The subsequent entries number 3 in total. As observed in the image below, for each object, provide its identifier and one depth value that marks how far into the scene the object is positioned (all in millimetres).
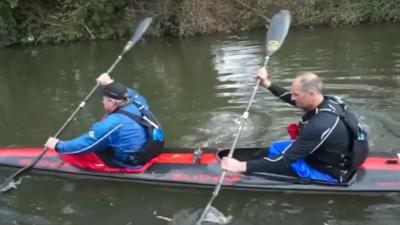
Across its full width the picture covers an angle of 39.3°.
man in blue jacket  5828
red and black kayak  5531
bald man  5137
